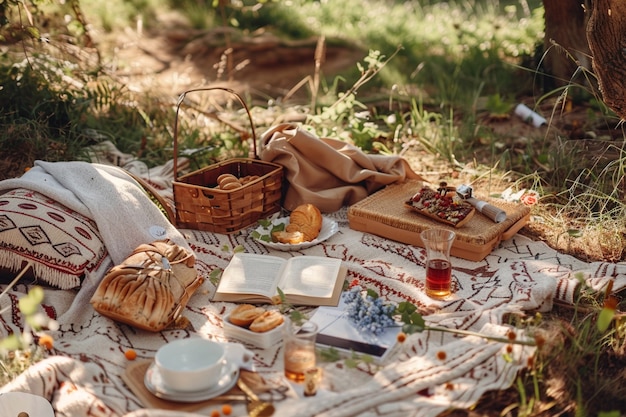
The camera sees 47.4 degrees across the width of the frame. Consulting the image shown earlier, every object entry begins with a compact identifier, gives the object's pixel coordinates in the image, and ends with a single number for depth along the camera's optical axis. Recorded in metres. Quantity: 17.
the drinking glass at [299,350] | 2.58
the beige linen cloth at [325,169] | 4.32
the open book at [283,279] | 3.22
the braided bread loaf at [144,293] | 2.91
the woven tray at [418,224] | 3.66
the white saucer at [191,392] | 2.44
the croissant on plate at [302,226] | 3.82
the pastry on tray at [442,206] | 3.77
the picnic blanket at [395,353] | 2.48
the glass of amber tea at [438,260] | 3.21
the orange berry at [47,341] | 2.72
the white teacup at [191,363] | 2.41
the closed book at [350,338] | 2.79
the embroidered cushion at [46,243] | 3.22
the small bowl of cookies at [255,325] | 2.88
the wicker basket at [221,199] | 3.92
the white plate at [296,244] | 3.79
